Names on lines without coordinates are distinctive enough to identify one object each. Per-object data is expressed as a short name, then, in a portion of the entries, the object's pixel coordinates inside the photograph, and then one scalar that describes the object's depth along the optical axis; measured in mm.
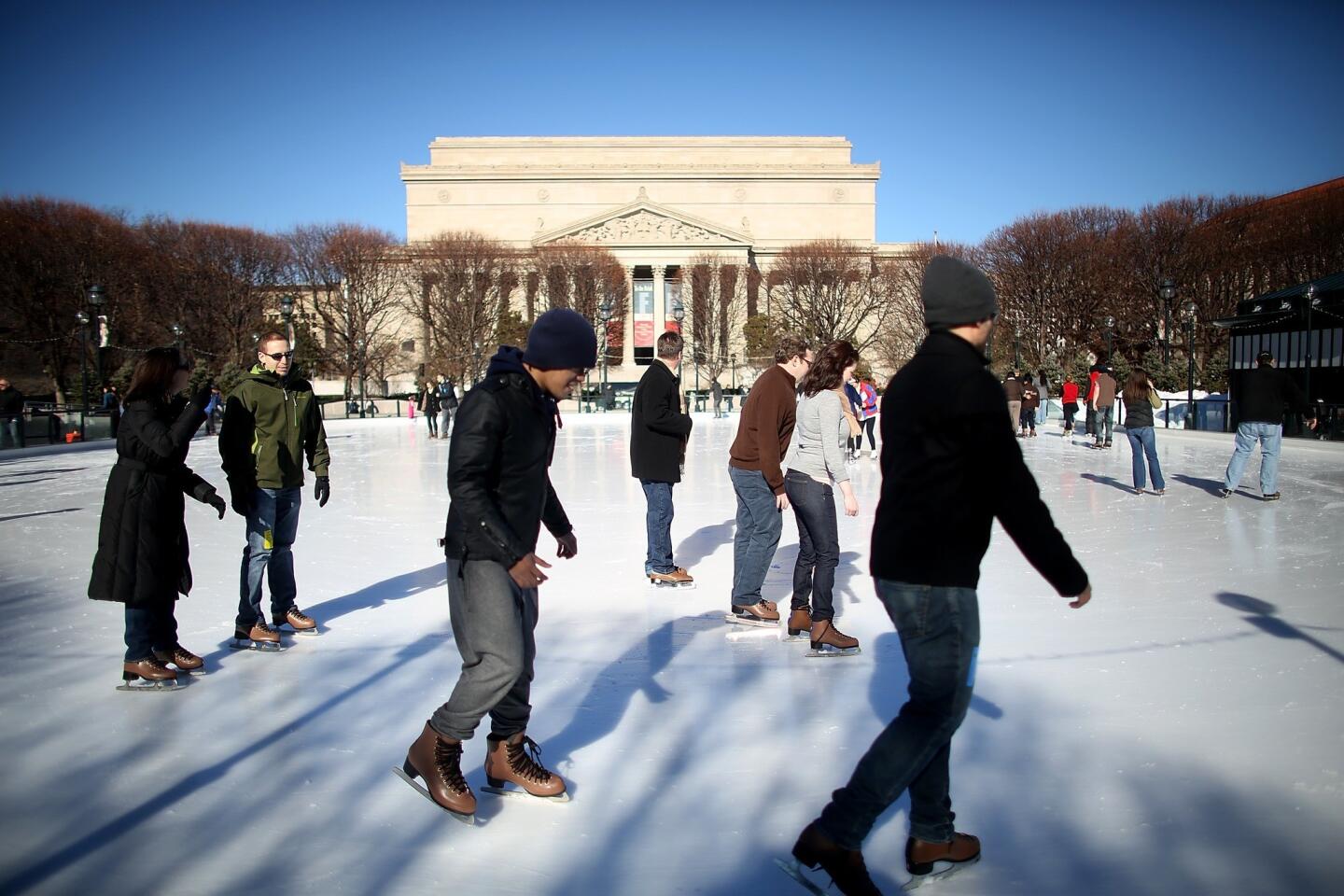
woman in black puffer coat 4480
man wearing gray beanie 2537
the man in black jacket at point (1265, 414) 10391
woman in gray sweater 5000
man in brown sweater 5223
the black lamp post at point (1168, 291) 26000
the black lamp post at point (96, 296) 24328
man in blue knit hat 3033
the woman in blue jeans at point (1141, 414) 11359
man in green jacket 5238
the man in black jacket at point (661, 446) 6535
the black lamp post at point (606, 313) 40009
